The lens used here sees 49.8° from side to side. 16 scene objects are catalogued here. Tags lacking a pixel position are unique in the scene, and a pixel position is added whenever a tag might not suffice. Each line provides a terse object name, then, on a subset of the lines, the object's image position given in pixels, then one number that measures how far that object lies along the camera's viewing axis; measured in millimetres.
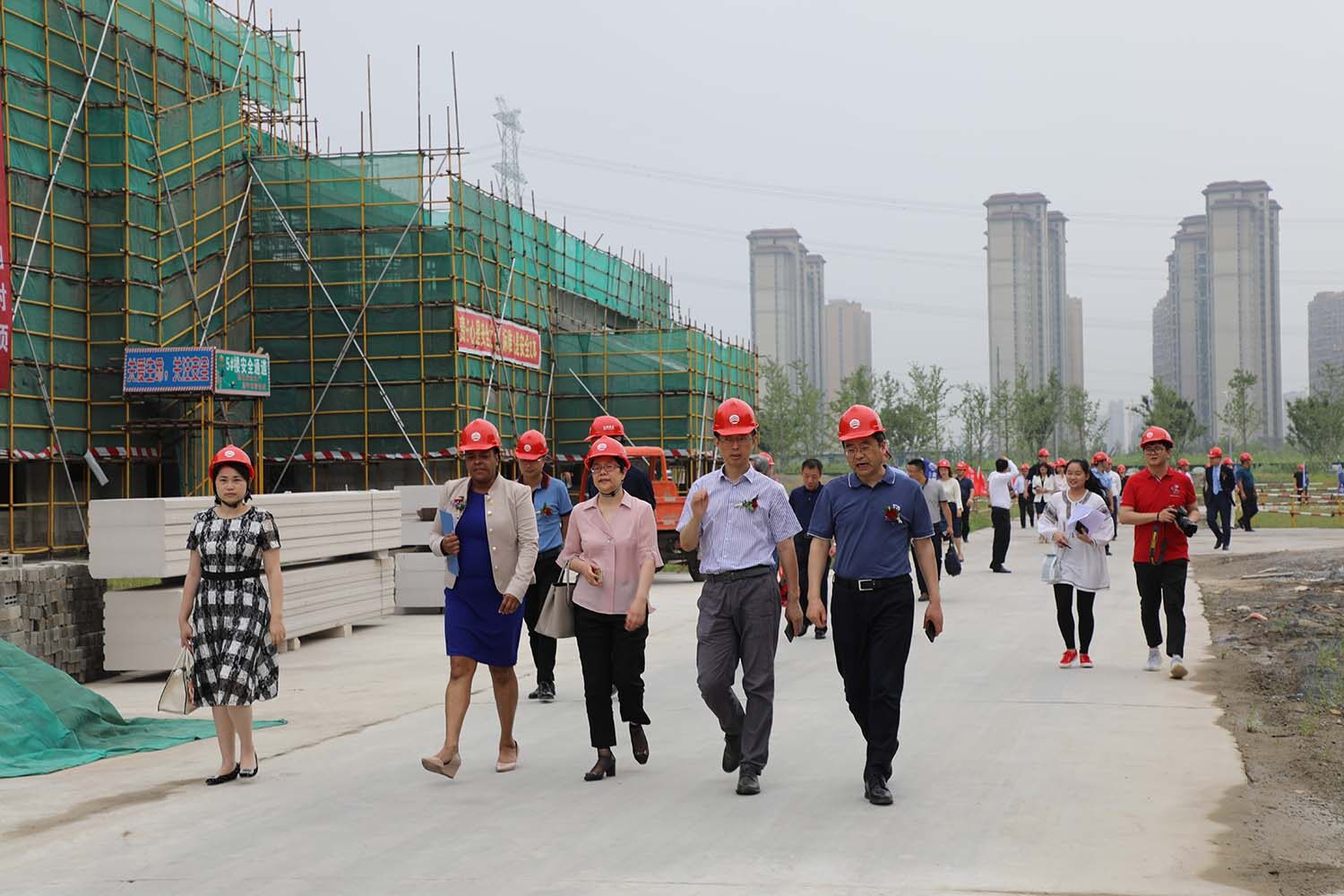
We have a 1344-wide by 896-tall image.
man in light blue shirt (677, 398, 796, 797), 7180
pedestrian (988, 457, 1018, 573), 22062
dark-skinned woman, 7637
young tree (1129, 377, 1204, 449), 83000
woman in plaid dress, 7531
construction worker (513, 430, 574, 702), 10242
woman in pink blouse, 7598
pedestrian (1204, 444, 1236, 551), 28188
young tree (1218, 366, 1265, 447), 77762
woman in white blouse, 11391
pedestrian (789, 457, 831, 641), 13992
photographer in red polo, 10734
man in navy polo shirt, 6918
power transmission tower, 78062
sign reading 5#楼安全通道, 26891
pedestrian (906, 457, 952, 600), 17453
